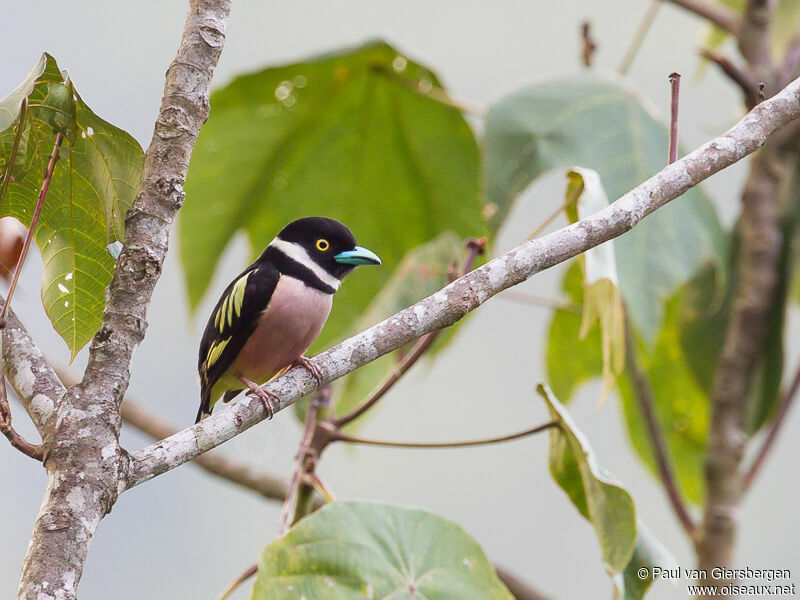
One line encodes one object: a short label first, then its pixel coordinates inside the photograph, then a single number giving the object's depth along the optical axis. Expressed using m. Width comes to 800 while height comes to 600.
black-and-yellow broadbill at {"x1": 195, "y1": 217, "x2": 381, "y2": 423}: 4.51
